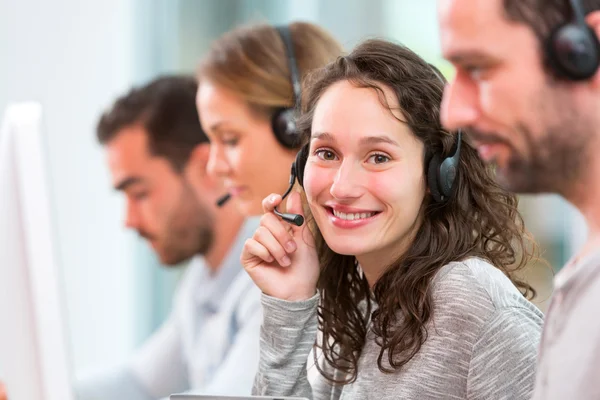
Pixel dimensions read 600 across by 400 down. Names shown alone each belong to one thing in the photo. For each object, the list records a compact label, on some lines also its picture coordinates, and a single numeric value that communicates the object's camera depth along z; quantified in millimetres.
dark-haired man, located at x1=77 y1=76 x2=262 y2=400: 3230
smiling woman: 2059
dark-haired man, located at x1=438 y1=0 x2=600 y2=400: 1779
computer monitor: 1928
